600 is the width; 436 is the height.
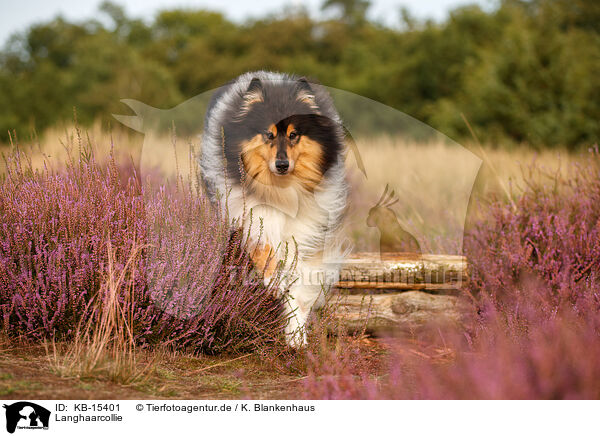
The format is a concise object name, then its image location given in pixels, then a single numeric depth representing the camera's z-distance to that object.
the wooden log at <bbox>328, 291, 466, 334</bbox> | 4.14
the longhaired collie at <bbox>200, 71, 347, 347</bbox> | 3.84
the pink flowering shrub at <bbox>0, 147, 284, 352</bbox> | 3.12
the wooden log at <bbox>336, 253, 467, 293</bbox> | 4.15
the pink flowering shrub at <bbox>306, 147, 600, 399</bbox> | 2.31
